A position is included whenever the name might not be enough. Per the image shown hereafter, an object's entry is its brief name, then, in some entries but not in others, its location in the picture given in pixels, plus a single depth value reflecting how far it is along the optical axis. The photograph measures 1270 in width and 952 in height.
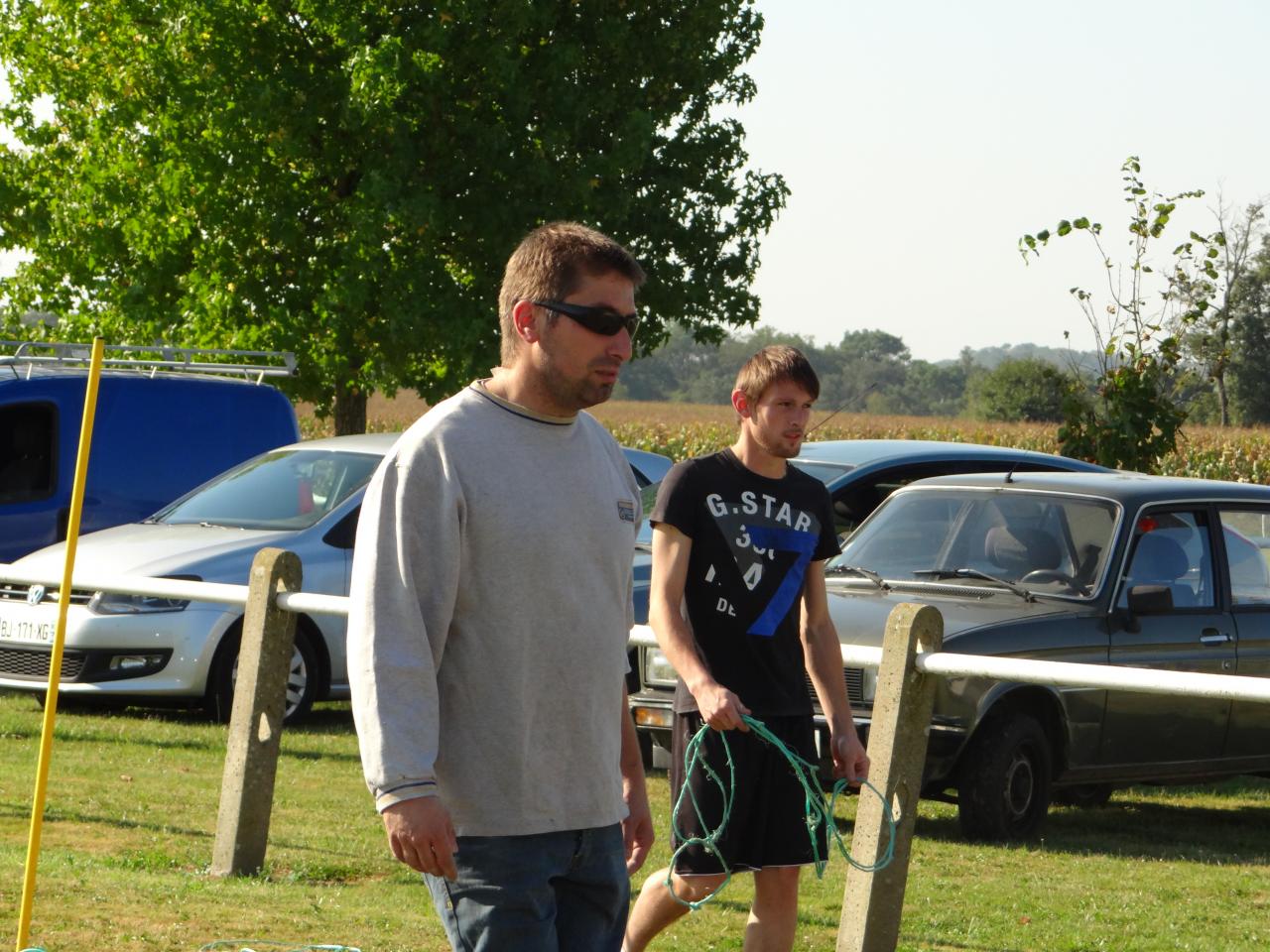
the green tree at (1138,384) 33.47
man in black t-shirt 10.01
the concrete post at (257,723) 13.26
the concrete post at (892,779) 10.85
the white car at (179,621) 21.35
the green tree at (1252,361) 128.28
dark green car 16.36
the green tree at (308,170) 45.27
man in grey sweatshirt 6.41
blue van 24.70
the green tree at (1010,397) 136.92
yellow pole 9.59
